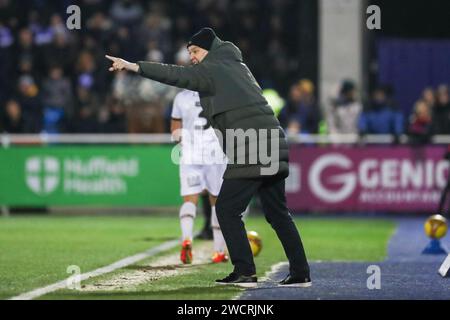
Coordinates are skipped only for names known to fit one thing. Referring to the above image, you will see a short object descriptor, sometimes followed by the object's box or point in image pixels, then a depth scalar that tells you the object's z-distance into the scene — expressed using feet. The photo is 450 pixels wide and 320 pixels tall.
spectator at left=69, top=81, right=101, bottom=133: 77.92
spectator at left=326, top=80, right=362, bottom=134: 75.61
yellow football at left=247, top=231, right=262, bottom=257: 46.55
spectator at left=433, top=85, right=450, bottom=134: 76.07
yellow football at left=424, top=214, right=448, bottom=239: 51.90
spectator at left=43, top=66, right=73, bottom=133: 79.33
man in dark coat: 36.11
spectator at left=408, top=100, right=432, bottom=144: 73.26
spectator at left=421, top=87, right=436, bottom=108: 76.95
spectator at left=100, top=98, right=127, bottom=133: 77.66
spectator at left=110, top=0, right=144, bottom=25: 89.31
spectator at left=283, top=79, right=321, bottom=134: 76.48
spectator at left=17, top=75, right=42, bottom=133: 78.02
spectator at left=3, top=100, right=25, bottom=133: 76.95
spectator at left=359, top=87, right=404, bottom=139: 74.59
